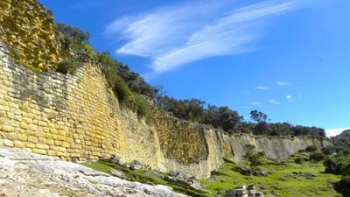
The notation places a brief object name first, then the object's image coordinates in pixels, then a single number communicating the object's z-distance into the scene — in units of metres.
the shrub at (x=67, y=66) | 16.92
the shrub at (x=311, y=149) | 104.74
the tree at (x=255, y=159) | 66.31
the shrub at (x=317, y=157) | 81.00
